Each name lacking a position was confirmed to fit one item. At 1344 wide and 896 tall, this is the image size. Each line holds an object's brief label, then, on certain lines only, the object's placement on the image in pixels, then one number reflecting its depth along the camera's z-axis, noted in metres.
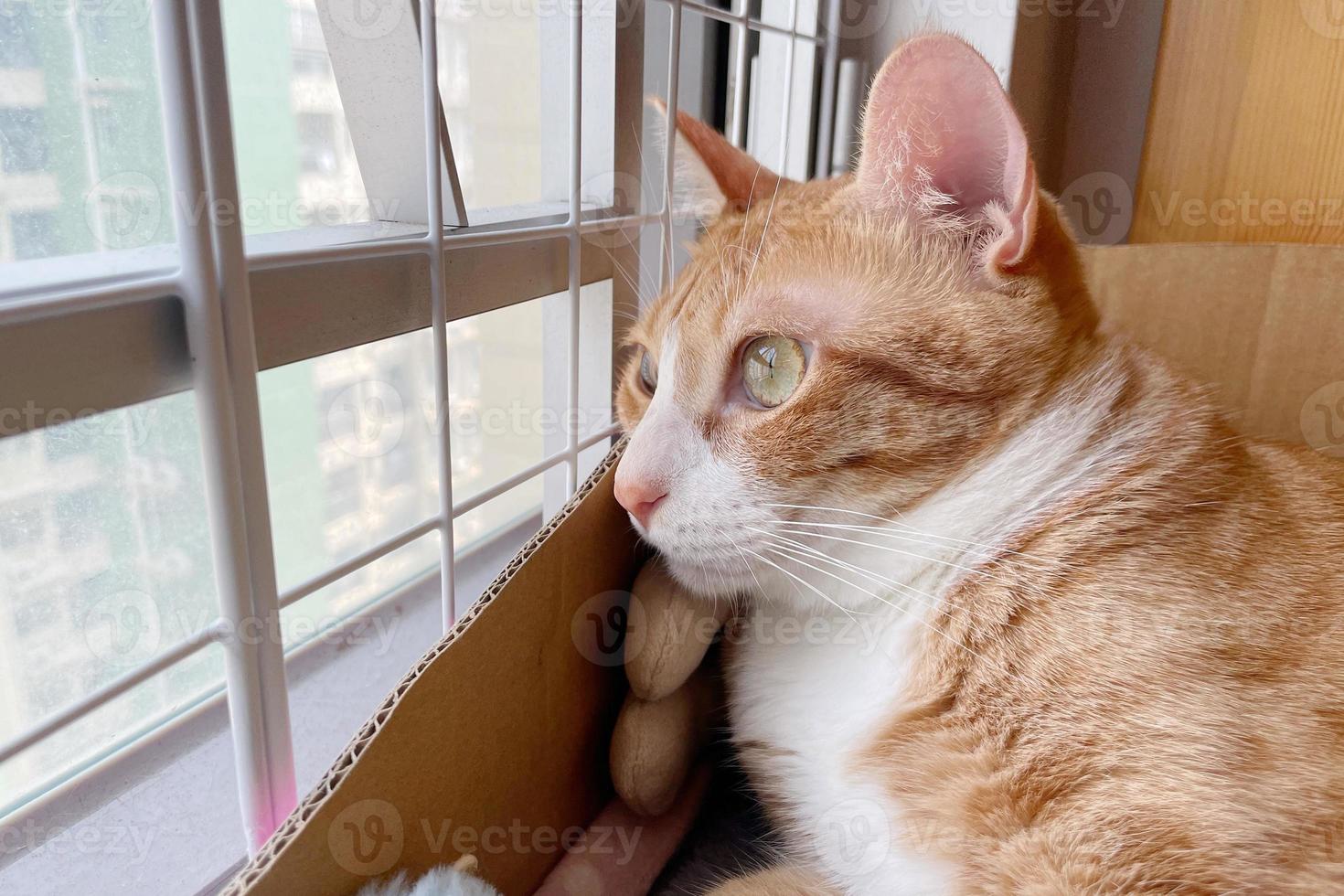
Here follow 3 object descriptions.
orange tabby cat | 0.29
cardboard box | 0.26
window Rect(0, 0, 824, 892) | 0.26
